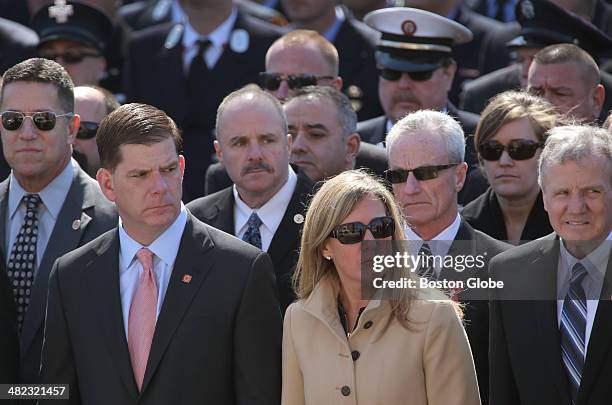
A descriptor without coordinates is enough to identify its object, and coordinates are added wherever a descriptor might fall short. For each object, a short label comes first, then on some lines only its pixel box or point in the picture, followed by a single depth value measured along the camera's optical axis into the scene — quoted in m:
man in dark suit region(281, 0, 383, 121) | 20.75
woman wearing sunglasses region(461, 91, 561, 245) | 14.49
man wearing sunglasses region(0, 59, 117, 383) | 13.69
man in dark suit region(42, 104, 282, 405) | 11.43
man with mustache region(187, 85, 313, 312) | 14.00
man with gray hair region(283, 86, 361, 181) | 16.03
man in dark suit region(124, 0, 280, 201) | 20.22
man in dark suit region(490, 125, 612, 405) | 11.09
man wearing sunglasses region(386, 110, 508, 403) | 13.06
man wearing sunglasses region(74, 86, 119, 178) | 16.55
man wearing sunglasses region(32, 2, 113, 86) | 19.72
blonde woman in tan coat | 10.69
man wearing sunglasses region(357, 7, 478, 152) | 17.45
